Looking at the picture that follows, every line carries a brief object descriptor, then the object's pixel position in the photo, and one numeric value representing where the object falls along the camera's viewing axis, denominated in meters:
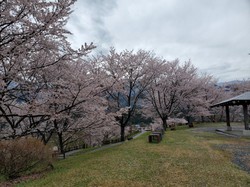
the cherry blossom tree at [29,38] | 4.87
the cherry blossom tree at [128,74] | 17.36
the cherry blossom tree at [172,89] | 21.83
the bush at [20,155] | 6.11
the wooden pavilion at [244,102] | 13.28
